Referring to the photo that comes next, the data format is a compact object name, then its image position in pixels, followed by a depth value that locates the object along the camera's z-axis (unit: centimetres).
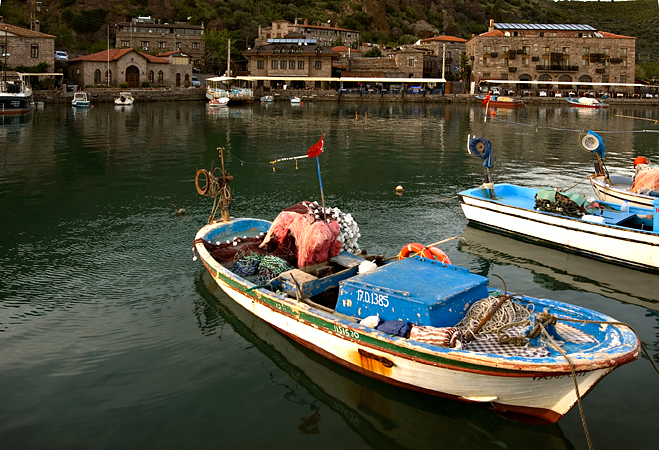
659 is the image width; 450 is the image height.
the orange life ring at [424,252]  1137
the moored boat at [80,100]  6312
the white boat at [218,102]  6981
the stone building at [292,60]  9219
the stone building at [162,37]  9706
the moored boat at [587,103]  7862
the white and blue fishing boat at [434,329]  728
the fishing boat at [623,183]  1784
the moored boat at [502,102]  7756
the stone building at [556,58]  9506
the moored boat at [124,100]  6669
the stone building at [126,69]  7775
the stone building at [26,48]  7188
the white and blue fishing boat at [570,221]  1383
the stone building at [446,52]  10394
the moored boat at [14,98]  5128
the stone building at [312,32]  10731
